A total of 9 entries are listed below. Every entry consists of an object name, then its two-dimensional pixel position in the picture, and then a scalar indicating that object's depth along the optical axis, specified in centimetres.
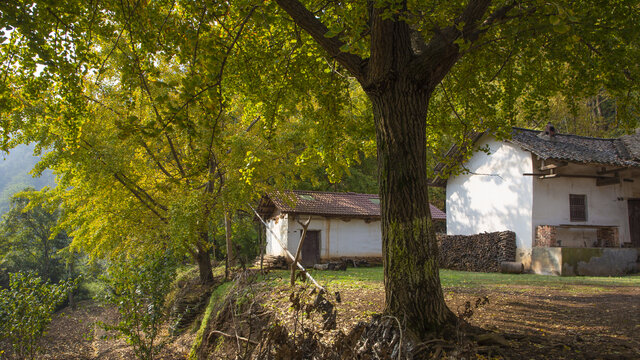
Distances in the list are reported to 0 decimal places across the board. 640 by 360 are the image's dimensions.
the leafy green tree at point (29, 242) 2912
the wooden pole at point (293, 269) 852
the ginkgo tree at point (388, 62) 447
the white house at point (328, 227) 1939
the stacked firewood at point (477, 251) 1506
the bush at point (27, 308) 851
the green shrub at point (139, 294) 787
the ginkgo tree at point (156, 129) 509
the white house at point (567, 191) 1408
